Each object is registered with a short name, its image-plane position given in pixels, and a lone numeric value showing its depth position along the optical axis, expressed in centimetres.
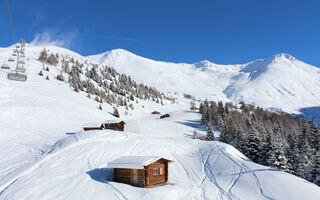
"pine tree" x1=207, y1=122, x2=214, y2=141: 5068
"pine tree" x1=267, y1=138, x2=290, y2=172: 2858
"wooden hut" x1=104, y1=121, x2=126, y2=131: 4806
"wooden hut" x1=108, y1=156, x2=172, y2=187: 1819
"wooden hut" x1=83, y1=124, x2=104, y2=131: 4275
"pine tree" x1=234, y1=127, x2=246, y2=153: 3921
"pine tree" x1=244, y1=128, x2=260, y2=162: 3525
